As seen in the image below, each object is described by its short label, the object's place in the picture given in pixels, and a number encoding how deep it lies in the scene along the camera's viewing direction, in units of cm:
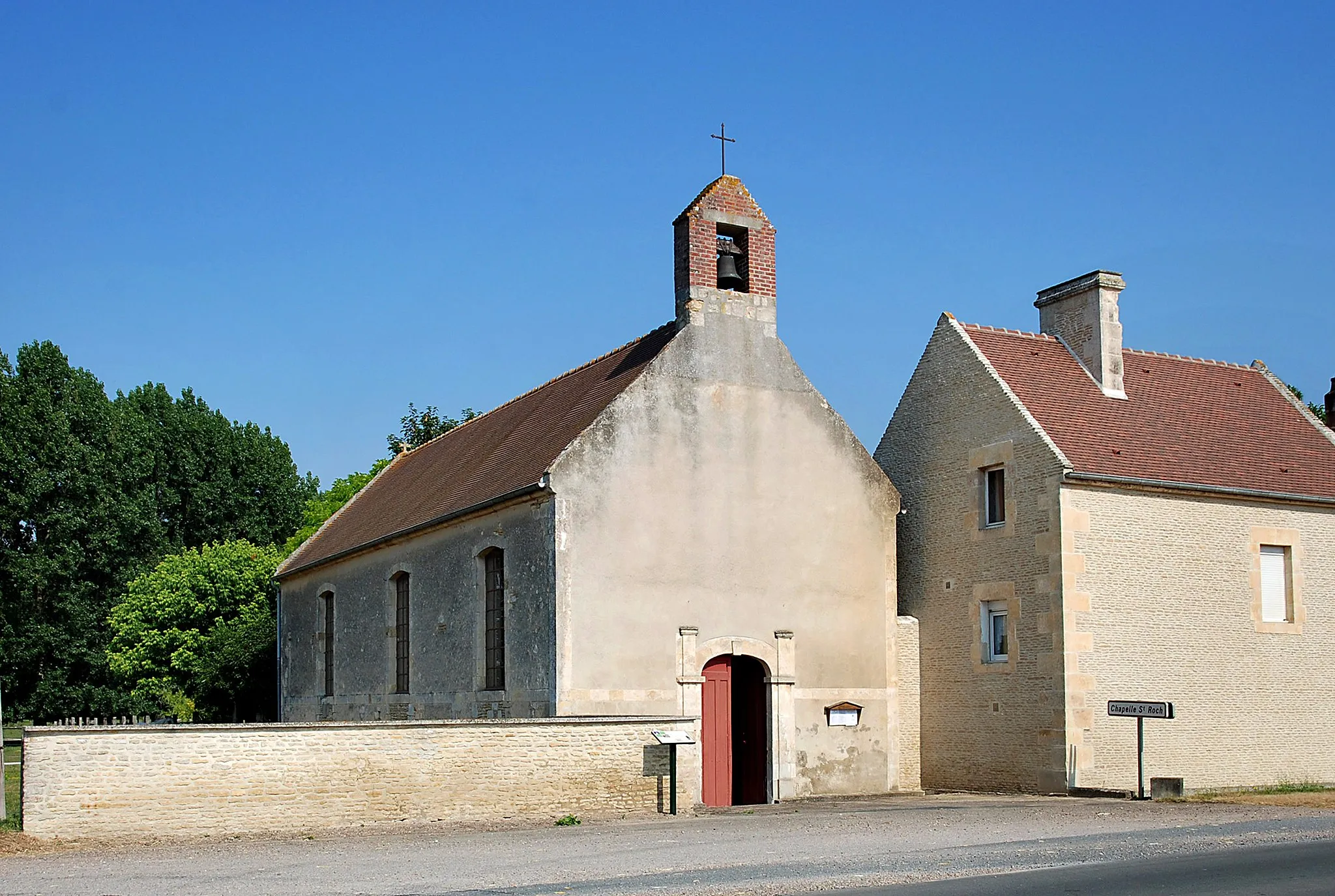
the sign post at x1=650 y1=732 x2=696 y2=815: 1684
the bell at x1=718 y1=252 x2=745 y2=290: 2098
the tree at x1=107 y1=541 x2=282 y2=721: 3344
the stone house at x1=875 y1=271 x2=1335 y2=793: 1994
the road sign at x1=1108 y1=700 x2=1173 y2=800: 1806
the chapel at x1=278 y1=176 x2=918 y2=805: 1900
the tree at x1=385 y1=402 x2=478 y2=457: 4397
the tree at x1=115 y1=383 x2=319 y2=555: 4866
